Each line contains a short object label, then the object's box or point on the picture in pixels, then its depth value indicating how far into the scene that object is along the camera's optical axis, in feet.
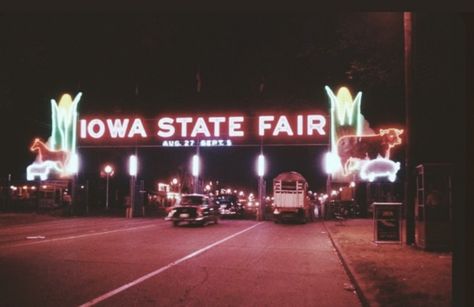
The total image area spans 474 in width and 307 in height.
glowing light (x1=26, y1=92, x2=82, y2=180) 129.18
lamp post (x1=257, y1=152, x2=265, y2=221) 125.70
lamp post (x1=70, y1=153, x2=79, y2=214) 128.06
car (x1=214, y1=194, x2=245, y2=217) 142.49
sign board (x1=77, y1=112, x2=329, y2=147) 120.47
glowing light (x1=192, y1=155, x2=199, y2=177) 132.46
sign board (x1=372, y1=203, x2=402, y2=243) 57.06
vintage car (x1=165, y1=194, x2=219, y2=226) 88.99
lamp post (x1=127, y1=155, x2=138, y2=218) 127.75
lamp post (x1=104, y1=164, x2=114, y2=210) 125.70
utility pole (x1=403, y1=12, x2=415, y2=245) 54.24
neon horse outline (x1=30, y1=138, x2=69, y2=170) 129.18
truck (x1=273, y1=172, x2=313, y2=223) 115.85
